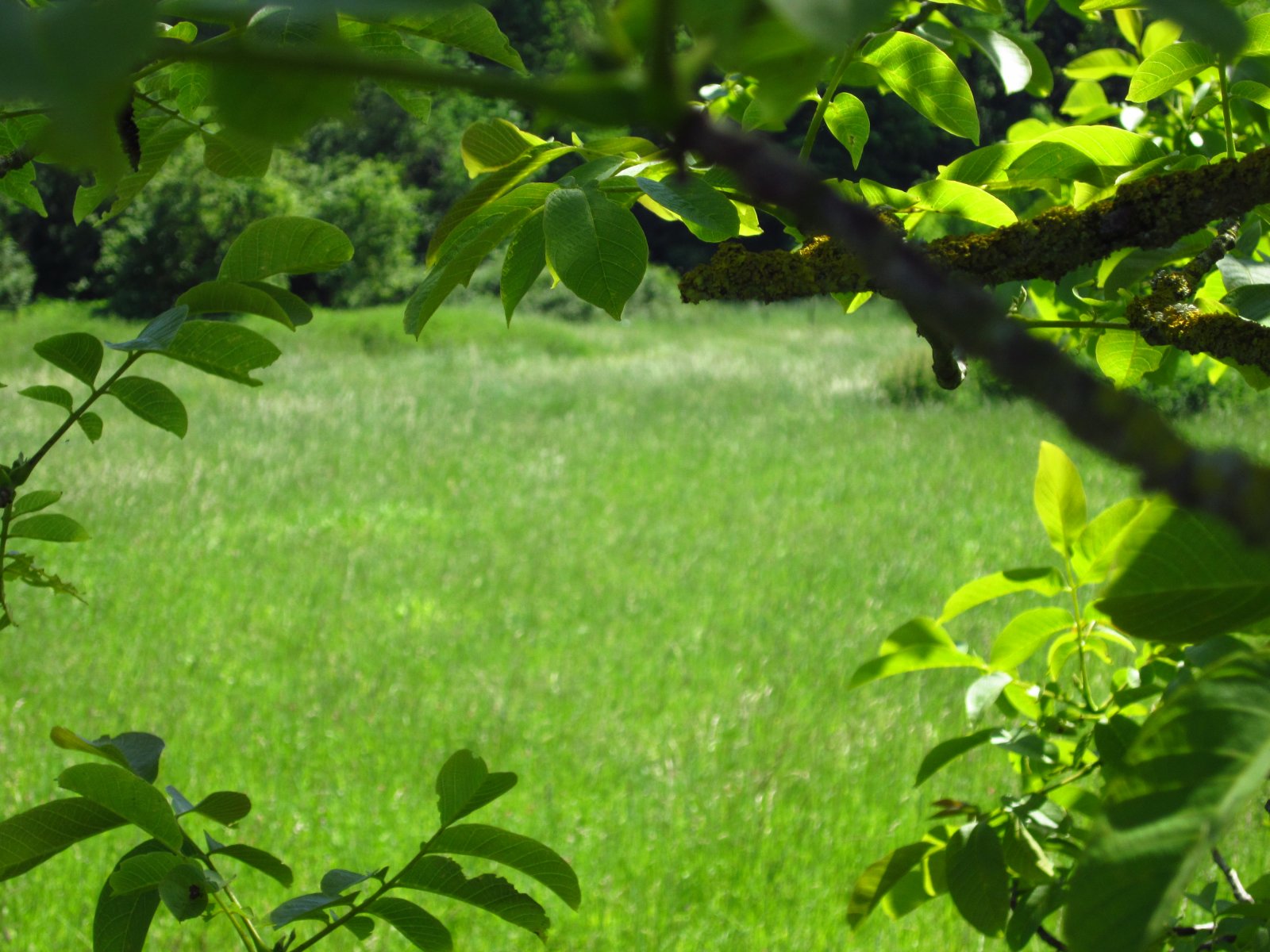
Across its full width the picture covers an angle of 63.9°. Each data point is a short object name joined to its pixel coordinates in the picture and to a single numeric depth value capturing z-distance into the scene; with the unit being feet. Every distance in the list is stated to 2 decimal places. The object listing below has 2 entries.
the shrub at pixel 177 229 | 47.03
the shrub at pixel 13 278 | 48.73
